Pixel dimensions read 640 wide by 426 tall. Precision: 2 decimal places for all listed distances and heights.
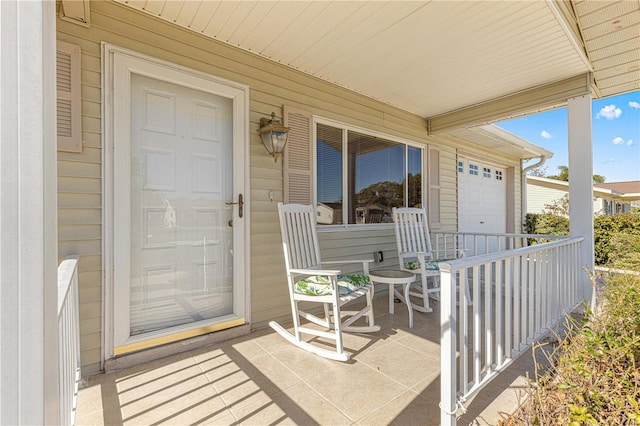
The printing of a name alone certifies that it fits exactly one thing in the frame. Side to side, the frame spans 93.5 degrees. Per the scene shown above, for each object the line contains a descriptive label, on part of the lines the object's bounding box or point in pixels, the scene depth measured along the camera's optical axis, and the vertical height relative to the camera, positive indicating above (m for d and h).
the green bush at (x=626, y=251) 3.83 -0.61
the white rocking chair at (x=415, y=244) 3.44 -0.41
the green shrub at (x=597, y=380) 1.15 -0.73
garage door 6.03 +0.30
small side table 3.06 -0.67
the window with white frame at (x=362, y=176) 3.70 +0.52
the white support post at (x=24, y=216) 0.59 +0.00
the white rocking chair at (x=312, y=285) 2.42 -0.64
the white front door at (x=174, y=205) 2.28 +0.08
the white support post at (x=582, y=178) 3.34 +0.39
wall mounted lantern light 2.90 +0.78
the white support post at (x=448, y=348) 1.47 -0.66
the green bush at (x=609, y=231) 4.55 -0.49
